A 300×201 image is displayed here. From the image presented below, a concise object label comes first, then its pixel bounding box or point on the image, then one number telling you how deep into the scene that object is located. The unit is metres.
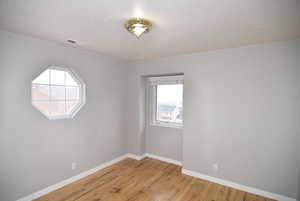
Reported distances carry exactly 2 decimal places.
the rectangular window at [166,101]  3.78
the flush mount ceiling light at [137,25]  1.72
